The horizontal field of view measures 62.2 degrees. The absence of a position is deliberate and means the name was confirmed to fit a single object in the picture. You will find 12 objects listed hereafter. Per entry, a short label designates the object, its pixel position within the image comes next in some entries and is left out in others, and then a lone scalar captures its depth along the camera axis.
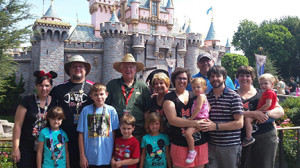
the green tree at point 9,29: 10.76
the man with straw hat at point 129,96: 3.85
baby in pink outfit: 3.13
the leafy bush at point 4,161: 5.91
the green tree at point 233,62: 37.25
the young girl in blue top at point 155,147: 3.47
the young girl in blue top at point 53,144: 3.33
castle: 19.25
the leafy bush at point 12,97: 18.53
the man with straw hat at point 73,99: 3.66
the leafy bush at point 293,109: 10.09
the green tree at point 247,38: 39.56
